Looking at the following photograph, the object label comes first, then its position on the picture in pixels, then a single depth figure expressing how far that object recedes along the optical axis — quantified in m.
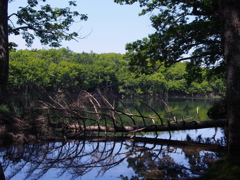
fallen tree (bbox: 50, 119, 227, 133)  10.25
